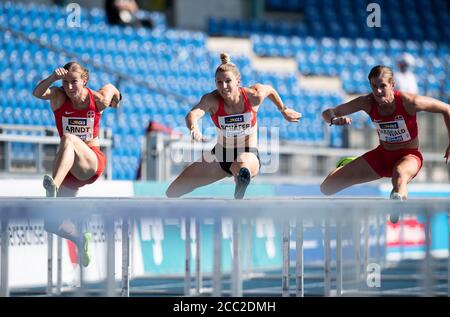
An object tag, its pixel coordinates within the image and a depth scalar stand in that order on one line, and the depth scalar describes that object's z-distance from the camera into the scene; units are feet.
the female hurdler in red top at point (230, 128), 57.62
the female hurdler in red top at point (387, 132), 56.75
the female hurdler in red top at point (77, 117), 55.93
